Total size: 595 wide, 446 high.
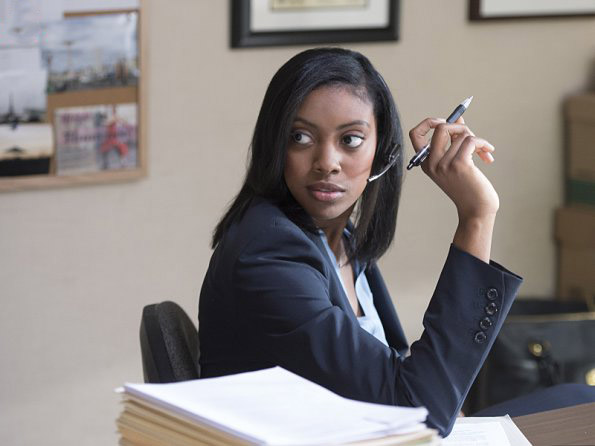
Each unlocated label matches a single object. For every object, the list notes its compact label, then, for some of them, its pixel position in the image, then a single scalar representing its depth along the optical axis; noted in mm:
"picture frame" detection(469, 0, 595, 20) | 3752
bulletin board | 2961
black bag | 3643
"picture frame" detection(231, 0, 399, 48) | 3326
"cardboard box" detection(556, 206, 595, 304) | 3943
